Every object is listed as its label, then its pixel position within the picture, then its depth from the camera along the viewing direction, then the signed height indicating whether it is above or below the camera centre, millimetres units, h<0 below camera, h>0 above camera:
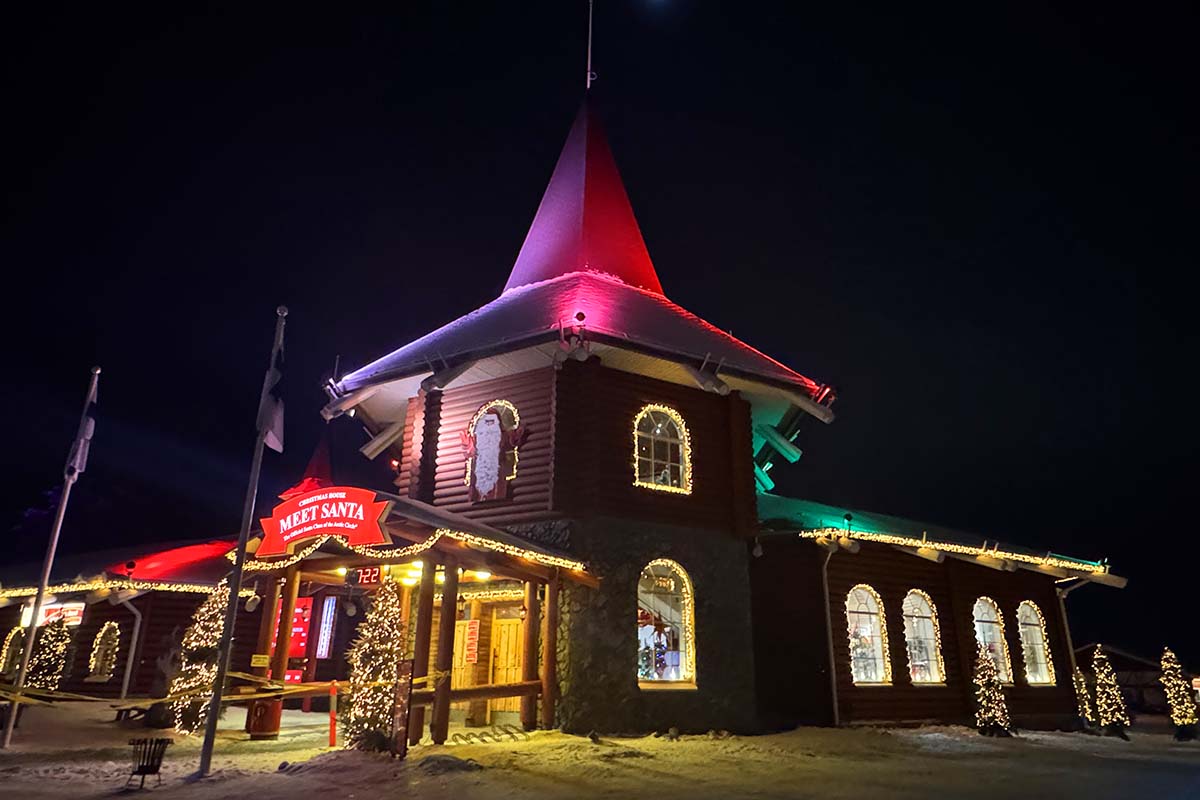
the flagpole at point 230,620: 9305 +523
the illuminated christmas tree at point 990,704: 16219 -730
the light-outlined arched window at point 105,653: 21391 +242
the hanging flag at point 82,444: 13469 +3691
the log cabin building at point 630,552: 13516 +2214
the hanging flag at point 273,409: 10836 +3483
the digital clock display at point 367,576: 13836 +1534
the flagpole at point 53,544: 11625 +1864
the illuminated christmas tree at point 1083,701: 20078 -816
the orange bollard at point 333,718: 11774 -816
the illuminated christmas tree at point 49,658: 20281 +94
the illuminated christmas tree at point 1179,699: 18594 -701
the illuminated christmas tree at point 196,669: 13234 -107
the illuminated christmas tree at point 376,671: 10516 -99
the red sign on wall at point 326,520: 11125 +2114
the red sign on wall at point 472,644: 16203 +420
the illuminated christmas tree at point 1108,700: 19141 -738
